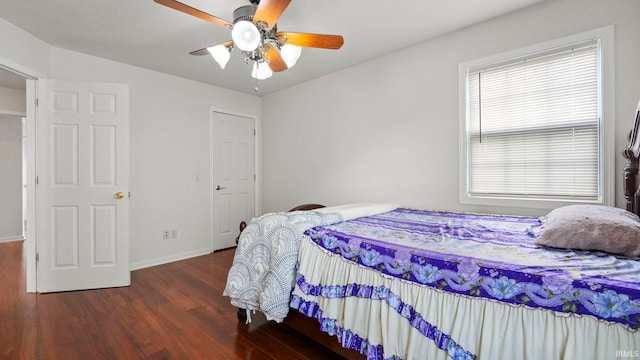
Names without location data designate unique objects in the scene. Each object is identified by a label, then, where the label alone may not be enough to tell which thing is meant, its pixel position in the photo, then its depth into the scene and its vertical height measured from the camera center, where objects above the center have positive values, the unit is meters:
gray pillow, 1.26 -0.25
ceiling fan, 1.66 +0.95
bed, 1.02 -0.47
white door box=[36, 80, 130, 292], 2.82 -0.06
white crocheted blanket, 1.80 -0.56
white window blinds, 2.12 +0.44
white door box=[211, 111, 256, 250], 4.29 +0.06
